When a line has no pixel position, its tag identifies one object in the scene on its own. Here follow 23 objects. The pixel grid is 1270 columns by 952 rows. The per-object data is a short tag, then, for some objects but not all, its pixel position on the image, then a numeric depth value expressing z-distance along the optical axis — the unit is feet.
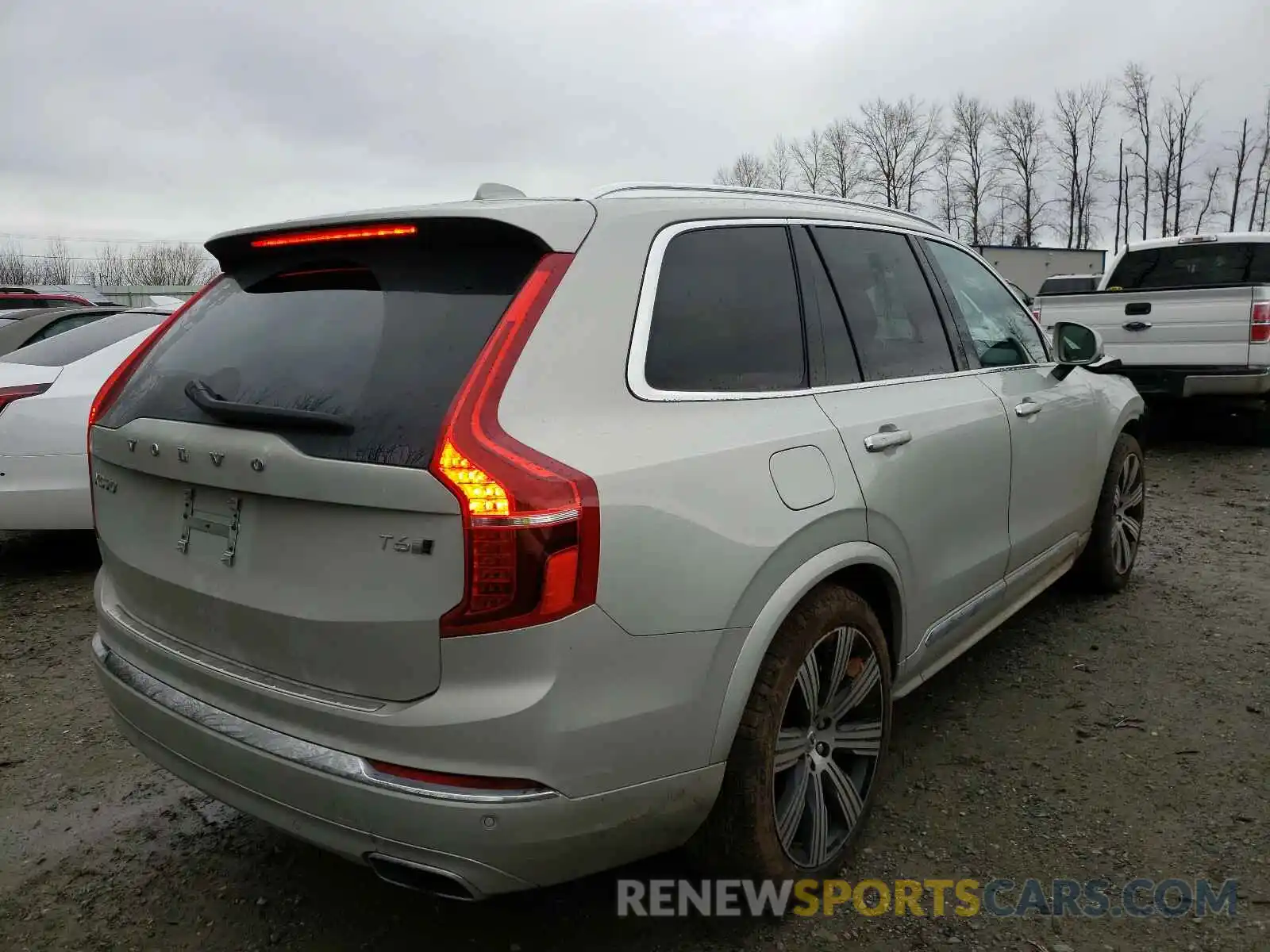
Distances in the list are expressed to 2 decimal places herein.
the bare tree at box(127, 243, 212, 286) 198.39
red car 45.02
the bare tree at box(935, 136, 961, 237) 216.54
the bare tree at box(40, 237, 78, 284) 189.06
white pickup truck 26.32
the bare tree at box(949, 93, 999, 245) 217.15
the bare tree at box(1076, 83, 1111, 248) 214.48
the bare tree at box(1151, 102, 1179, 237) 197.67
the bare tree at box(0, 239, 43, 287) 187.11
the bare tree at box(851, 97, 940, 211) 213.66
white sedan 16.94
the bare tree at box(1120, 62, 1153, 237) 193.62
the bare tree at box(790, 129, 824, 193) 217.97
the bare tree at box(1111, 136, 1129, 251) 207.62
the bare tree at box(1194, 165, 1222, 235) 199.21
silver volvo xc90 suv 5.92
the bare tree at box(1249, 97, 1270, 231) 184.85
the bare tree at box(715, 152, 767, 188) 217.56
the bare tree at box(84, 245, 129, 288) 194.59
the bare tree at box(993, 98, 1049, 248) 212.84
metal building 130.00
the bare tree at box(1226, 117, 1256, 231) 189.98
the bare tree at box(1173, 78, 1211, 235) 193.06
